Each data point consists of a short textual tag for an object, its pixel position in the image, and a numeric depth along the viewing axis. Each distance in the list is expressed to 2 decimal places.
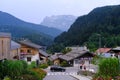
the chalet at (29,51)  37.35
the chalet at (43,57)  43.57
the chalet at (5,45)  16.57
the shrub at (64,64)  41.22
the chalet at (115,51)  43.23
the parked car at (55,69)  31.75
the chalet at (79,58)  41.42
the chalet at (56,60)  46.91
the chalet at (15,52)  22.44
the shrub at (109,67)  15.73
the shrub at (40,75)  17.86
